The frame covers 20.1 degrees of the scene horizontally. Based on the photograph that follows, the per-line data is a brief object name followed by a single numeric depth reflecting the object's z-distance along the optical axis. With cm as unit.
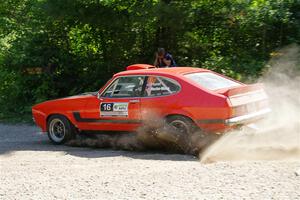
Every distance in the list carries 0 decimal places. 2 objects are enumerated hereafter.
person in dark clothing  2183
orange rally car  1400
